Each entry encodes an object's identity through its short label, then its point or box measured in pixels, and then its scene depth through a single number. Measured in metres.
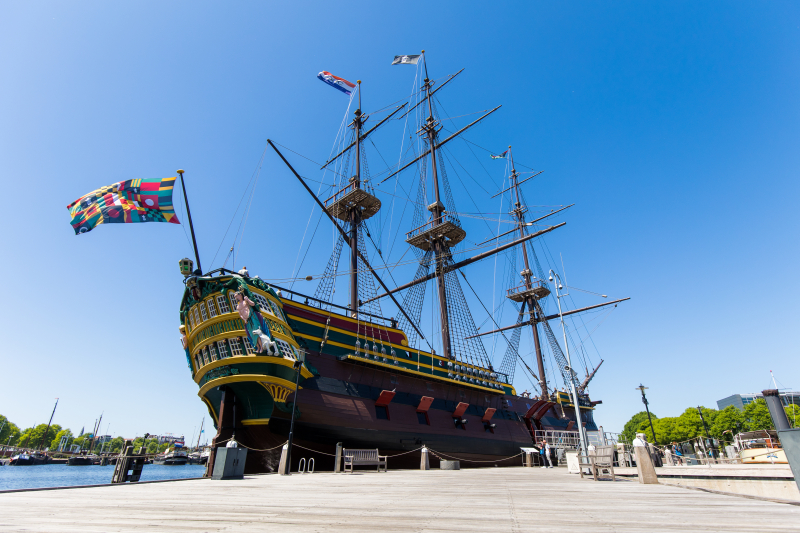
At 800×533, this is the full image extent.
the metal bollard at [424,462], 15.32
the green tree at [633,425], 99.50
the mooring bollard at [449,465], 15.15
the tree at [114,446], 102.11
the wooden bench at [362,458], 13.20
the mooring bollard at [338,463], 12.85
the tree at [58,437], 80.50
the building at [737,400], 145.30
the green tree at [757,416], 52.19
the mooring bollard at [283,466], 11.53
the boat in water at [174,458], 75.61
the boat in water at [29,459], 60.19
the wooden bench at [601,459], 9.70
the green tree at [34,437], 77.31
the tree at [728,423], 56.61
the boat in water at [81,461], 65.62
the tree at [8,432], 75.25
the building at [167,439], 131.35
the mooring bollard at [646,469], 8.63
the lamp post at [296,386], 11.78
